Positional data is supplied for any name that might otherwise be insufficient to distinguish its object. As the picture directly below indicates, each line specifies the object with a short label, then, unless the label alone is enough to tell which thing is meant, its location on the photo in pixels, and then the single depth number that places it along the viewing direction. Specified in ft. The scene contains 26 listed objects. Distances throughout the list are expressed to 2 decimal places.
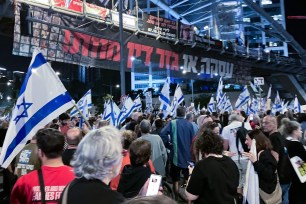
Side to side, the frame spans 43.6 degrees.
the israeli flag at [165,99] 46.75
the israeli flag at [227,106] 66.33
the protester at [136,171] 14.73
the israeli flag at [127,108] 44.01
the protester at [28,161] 16.49
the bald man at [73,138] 17.48
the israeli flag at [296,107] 66.45
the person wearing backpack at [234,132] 24.11
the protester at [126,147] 16.37
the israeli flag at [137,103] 60.21
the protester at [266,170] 15.61
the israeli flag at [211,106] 58.60
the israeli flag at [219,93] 59.31
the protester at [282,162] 19.11
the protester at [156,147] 25.58
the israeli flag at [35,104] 13.61
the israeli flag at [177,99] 47.29
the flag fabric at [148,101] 80.10
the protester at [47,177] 10.96
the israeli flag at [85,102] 43.33
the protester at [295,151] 18.39
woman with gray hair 8.25
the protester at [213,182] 13.20
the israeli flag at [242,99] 59.40
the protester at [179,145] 28.25
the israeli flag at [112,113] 38.21
